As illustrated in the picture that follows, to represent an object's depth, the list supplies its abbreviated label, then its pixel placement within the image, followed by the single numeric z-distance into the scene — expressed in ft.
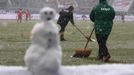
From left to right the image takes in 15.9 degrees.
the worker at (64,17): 73.53
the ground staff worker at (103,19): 41.97
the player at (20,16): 176.55
